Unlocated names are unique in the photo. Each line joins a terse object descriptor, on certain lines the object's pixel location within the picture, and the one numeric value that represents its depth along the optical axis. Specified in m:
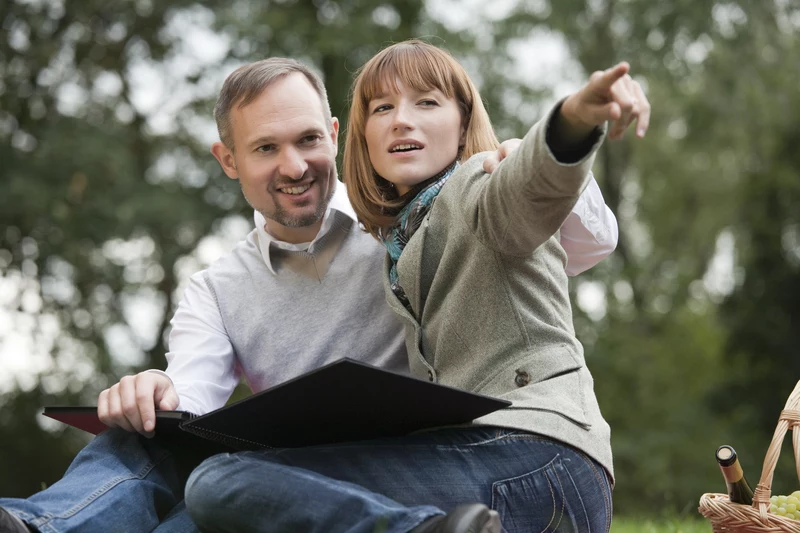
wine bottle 2.51
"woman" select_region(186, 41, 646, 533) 1.95
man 2.92
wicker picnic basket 2.41
